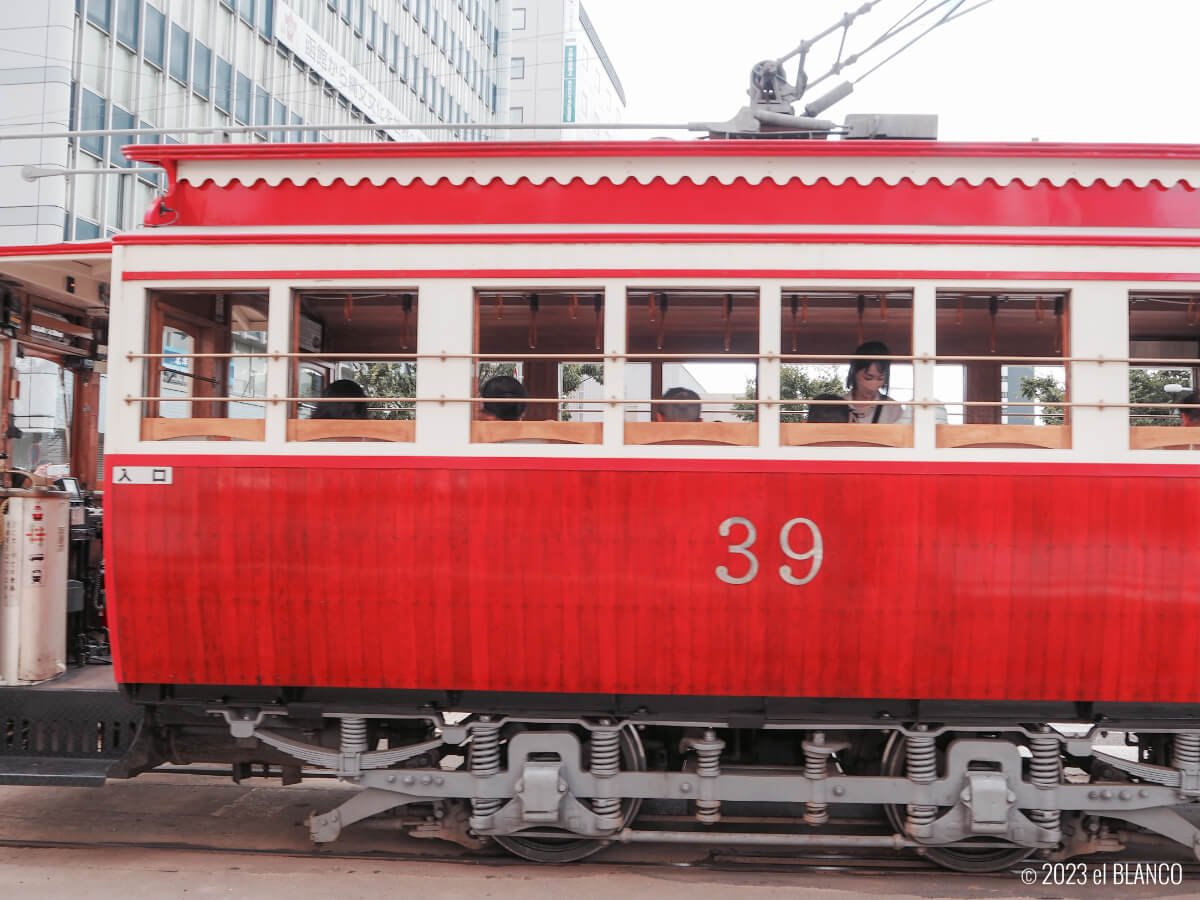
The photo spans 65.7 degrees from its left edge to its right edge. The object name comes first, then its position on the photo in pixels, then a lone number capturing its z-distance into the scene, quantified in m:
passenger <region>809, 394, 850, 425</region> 5.13
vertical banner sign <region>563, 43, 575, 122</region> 59.03
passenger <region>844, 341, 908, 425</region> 5.08
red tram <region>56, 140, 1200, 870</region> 4.86
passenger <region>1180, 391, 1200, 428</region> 5.13
